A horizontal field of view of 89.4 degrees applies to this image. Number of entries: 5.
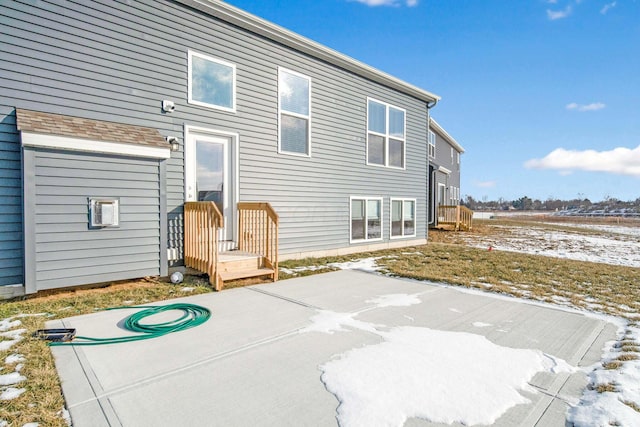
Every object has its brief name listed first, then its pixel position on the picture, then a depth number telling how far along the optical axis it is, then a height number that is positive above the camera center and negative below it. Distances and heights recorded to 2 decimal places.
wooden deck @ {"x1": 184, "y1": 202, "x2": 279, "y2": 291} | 4.75 -0.59
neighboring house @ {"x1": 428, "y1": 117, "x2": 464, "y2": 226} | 17.12 +2.39
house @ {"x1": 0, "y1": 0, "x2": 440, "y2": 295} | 4.05 +1.30
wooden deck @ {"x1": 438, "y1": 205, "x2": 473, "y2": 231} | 16.16 -0.35
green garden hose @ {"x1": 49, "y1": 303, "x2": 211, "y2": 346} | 2.86 -1.16
